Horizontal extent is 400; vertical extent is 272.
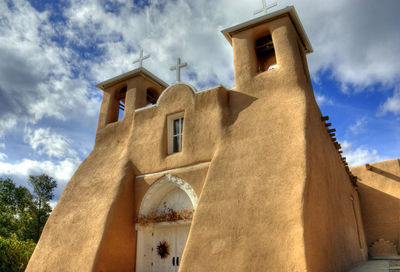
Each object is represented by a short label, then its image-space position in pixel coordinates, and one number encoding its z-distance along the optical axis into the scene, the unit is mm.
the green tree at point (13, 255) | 13711
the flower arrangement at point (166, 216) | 9227
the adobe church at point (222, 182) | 6863
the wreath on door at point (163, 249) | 9576
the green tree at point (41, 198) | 25922
